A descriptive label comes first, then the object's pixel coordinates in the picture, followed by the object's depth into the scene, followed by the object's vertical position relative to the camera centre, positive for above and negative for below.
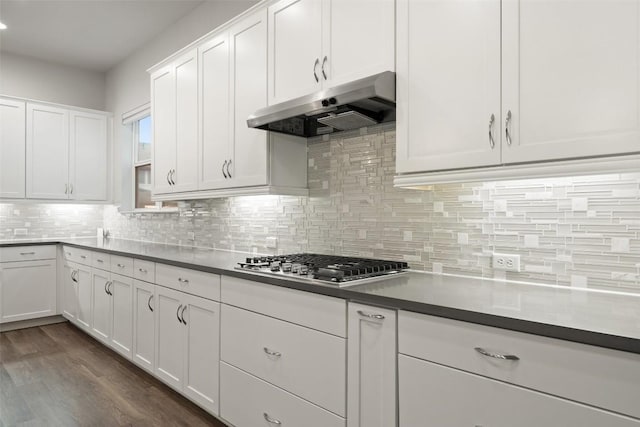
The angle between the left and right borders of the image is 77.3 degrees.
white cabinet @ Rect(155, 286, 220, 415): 2.26 -0.81
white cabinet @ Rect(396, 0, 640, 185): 1.24 +0.46
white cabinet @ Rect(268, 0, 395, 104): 1.85 +0.87
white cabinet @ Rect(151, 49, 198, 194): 3.04 +0.71
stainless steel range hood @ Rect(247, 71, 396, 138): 1.76 +0.53
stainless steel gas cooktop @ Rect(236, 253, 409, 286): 1.70 -0.26
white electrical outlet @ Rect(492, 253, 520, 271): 1.70 -0.21
